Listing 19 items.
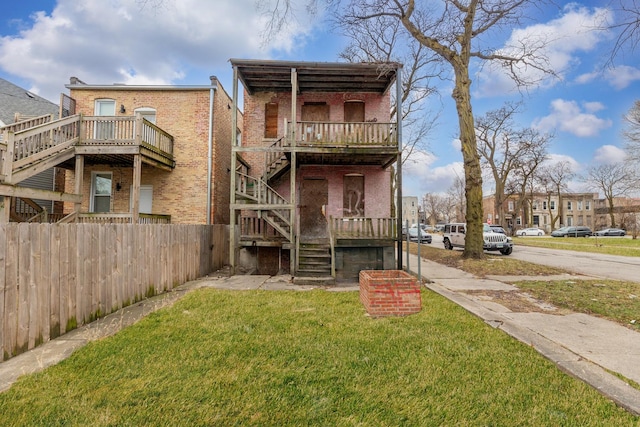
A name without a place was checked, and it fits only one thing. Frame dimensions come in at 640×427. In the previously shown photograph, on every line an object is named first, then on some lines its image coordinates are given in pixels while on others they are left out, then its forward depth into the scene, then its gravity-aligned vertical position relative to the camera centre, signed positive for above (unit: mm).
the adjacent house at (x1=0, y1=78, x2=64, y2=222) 11462 +3818
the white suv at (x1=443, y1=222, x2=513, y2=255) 17000 -974
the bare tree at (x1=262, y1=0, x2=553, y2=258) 12109 +6497
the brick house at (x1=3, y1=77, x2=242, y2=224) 12727 +2680
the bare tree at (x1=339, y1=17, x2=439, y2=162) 17953 +10662
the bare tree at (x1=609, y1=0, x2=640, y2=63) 4802 +3257
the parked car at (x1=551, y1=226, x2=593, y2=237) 39781 -1075
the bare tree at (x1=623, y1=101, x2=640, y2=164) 23297 +8716
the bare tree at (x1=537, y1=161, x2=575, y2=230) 38844 +5757
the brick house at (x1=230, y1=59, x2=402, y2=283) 9938 +2365
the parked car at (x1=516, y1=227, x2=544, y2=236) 43812 -1181
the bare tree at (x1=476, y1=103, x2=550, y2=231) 32656 +7770
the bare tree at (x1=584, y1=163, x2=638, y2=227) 36019 +5343
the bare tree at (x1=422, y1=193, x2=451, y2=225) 81325 +5177
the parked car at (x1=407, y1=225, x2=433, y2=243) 29547 -1406
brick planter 5242 -1291
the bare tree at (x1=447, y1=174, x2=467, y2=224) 62294 +5985
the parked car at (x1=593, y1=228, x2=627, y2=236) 40969 -1110
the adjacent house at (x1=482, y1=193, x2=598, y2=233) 57625 +2601
